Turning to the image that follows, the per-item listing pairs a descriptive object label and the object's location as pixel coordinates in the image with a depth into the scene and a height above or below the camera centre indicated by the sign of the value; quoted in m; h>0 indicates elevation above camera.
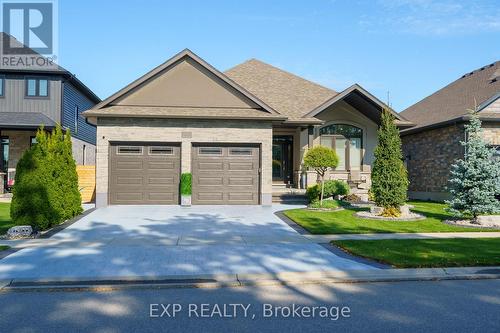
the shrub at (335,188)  17.52 -0.70
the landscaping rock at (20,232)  9.96 -1.55
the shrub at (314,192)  17.34 -0.90
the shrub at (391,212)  13.79 -1.38
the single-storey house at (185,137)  16.95 +1.54
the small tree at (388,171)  13.91 +0.07
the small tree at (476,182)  12.85 -0.30
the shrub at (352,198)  18.76 -1.22
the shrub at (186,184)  16.77 -0.52
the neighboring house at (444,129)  18.72 +2.33
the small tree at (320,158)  15.98 +0.59
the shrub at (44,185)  10.87 -0.39
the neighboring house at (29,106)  22.72 +4.06
